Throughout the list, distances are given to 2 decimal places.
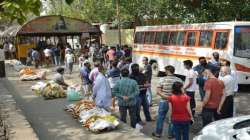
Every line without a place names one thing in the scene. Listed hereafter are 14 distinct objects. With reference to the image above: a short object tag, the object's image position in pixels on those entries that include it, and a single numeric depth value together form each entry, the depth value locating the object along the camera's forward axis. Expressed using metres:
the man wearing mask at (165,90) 6.45
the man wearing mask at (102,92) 7.51
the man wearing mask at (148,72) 8.65
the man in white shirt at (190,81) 7.33
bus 11.26
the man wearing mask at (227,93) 6.35
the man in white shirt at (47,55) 20.47
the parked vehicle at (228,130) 3.23
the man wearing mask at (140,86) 7.51
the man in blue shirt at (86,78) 10.04
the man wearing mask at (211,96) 6.06
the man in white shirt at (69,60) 15.62
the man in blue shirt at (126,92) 6.81
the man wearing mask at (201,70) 8.24
